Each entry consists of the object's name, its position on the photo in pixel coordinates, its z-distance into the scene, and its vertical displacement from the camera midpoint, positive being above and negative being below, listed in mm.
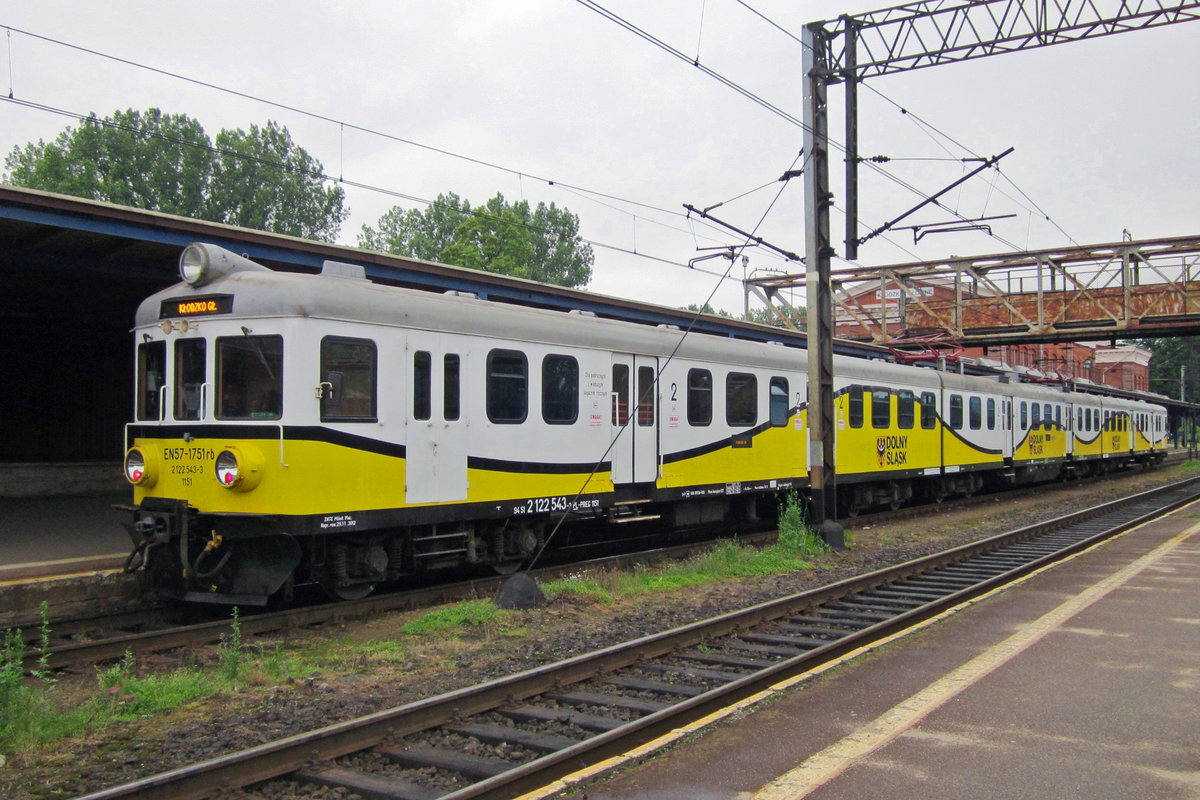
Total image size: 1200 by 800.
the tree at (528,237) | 68562 +16736
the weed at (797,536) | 13344 -1155
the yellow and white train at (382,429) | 8656 +288
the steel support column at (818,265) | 13781 +2799
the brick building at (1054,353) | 32344 +6372
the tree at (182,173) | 51594 +16219
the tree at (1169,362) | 80156 +8188
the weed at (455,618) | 8477 -1489
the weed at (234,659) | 6816 -1500
